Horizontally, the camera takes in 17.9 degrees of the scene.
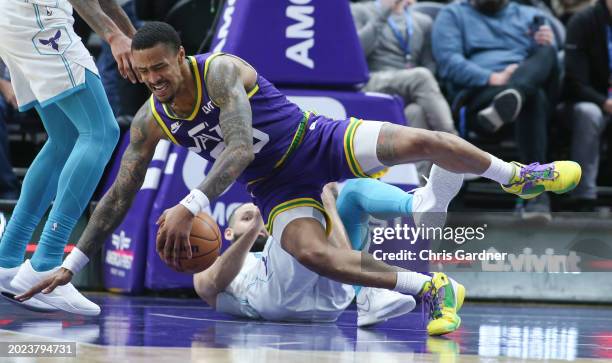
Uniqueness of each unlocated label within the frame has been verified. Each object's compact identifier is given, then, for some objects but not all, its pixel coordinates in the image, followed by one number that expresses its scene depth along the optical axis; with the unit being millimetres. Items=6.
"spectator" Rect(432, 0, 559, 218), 14234
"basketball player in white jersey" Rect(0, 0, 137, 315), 10067
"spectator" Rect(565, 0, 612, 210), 14593
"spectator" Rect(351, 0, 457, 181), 14262
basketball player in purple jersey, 9245
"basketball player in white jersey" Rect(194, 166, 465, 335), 10185
